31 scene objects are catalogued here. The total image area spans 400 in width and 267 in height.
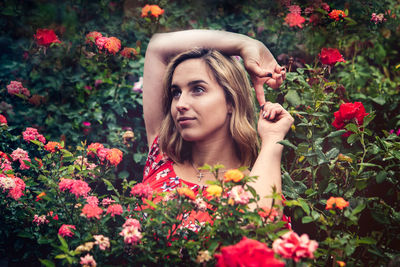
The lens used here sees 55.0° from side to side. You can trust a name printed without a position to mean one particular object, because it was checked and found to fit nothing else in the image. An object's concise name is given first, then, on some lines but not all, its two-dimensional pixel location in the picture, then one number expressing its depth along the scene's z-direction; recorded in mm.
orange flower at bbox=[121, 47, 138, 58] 2543
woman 1826
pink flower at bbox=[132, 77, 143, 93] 2793
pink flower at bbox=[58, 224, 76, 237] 1367
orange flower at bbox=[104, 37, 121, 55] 2201
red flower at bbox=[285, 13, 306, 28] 2508
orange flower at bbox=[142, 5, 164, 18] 2468
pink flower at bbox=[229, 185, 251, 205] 1290
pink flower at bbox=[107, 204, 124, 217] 1406
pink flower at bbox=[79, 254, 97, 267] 1250
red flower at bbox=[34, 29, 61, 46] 2250
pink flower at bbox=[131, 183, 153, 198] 1382
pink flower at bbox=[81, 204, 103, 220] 1325
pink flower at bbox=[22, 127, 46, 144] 1922
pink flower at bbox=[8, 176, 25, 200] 1615
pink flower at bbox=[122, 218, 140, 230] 1317
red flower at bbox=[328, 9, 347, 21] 2189
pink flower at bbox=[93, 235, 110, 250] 1268
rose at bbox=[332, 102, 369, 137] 1826
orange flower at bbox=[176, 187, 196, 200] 1326
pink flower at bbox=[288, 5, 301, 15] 2470
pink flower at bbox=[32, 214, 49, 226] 1502
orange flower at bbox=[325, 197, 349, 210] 1316
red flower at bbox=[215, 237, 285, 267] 1017
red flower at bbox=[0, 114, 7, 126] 2143
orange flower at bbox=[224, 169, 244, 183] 1283
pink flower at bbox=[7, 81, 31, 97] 2421
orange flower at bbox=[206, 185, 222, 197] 1310
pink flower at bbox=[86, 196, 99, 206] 1432
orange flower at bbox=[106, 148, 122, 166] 1775
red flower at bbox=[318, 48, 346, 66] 2008
